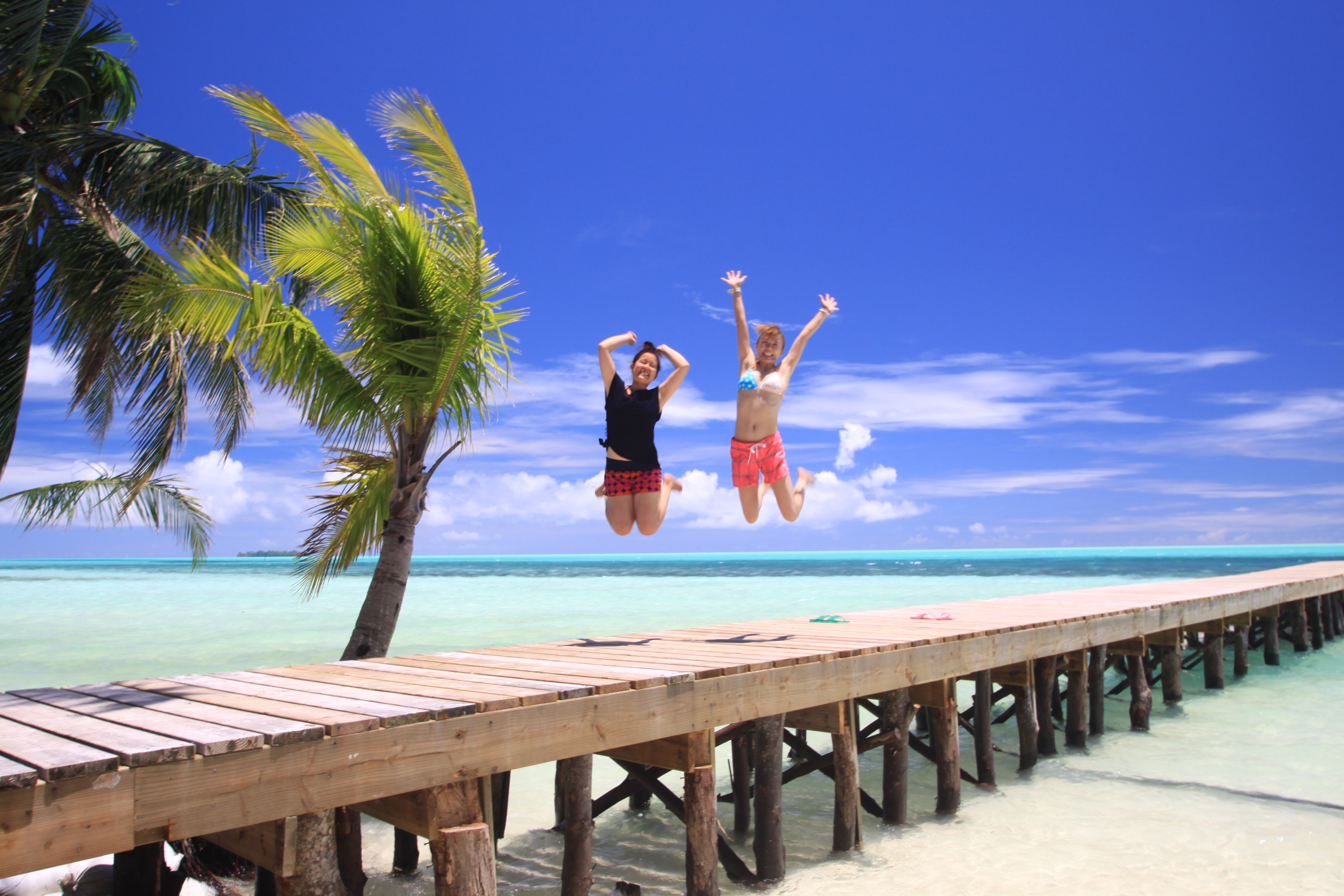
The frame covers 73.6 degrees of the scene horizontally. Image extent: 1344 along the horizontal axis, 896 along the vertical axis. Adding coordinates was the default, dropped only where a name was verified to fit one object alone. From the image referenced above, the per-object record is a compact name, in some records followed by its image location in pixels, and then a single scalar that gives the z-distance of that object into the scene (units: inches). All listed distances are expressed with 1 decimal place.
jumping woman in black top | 278.2
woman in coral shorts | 292.7
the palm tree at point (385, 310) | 273.9
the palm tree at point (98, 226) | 331.6
